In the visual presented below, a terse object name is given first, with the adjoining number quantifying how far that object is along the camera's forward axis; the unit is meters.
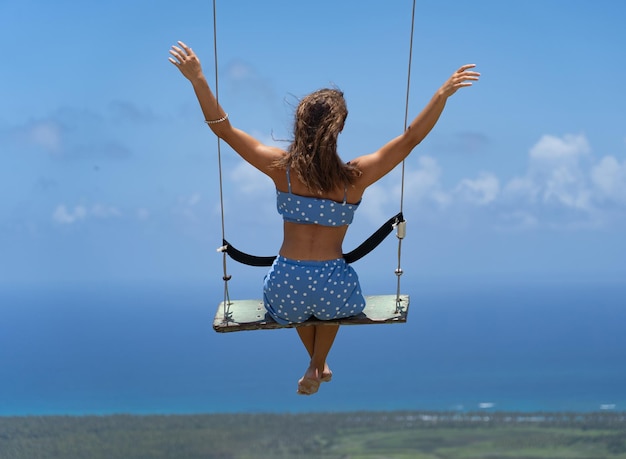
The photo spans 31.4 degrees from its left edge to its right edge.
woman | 6.92
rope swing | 6.98
